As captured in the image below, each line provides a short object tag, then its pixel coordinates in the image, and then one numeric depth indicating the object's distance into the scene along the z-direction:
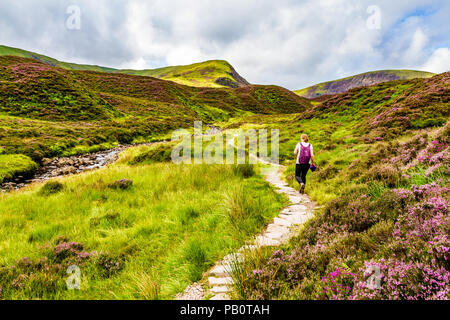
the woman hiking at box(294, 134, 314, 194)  8.77
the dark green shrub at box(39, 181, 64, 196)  9.13
